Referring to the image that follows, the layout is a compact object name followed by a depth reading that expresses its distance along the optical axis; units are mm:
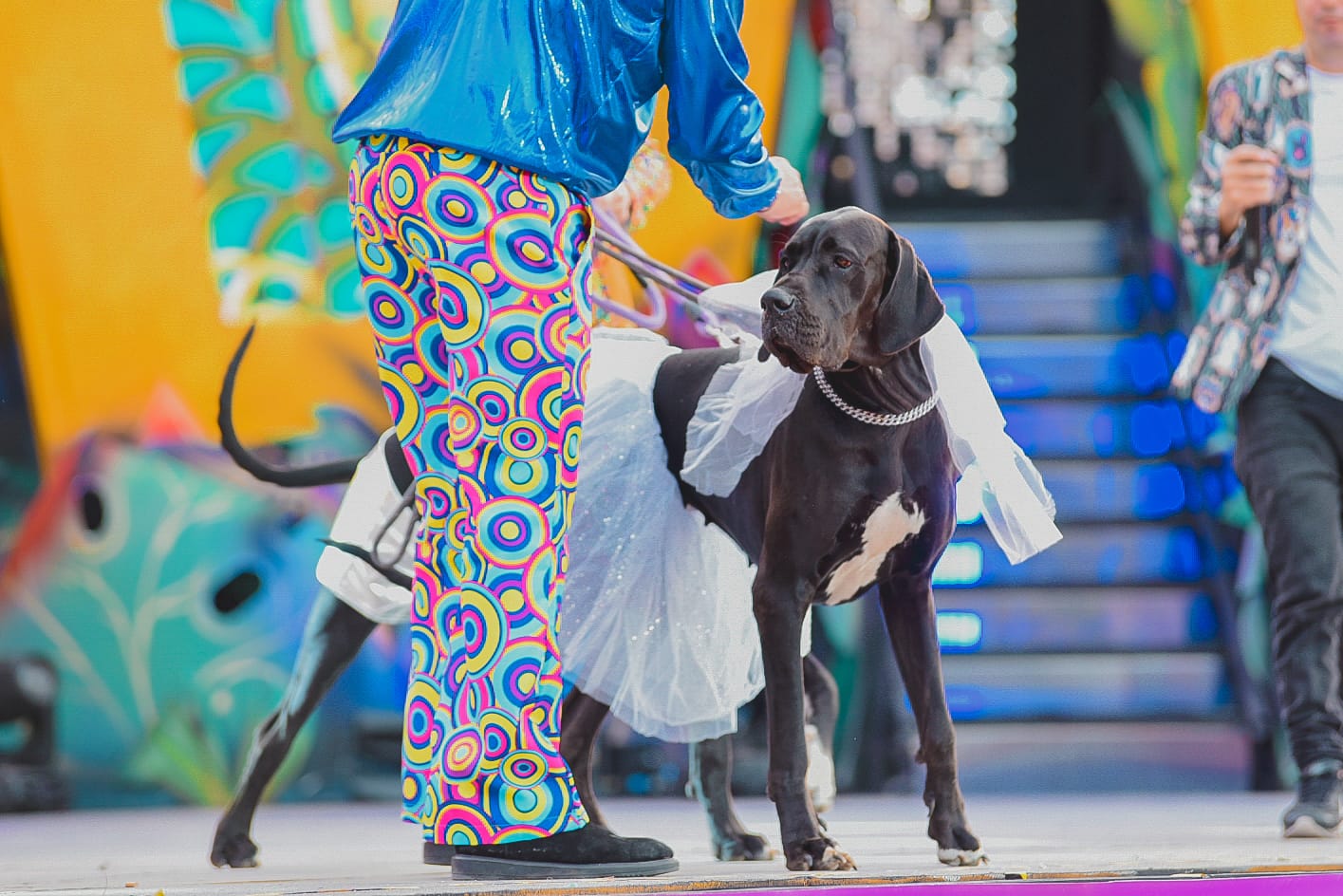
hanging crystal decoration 18219
